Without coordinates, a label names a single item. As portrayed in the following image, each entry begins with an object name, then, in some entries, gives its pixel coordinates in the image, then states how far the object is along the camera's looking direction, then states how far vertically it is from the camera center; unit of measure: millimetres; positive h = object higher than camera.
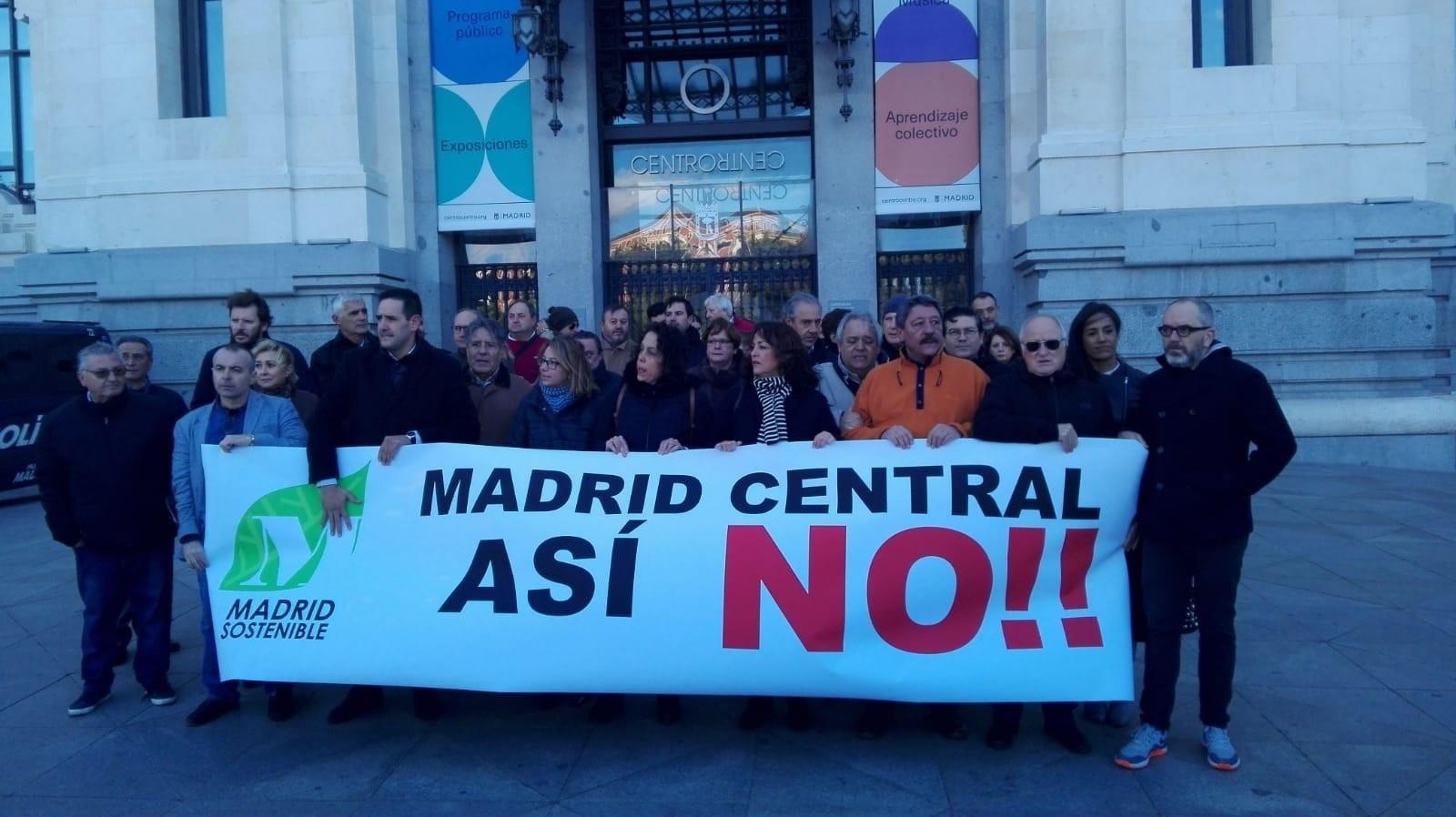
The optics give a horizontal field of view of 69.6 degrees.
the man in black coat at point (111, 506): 4984 -556
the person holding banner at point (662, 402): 5055 -139
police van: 11078 +103
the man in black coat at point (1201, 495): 4043 -532
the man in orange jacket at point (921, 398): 4586 -140
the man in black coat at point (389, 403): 4855 -99
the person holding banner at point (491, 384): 5930 -32
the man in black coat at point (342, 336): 6527 +302
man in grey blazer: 4949 -251
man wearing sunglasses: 4406 -205
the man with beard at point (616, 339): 7543 +265
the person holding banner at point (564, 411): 5141 -169
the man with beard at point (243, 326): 6062 +355
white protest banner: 4398 -896
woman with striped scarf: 4844 -138
